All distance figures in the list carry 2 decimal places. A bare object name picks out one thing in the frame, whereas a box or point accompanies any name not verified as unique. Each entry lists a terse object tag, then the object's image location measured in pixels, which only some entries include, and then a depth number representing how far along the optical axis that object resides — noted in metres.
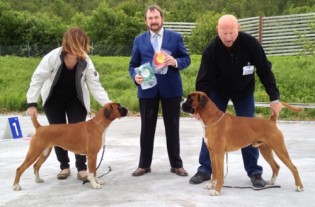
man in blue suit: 6.80
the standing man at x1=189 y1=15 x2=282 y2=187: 6.21
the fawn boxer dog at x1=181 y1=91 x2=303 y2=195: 5.95
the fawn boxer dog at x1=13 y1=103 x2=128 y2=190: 6.22
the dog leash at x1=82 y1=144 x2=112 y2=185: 6.73
